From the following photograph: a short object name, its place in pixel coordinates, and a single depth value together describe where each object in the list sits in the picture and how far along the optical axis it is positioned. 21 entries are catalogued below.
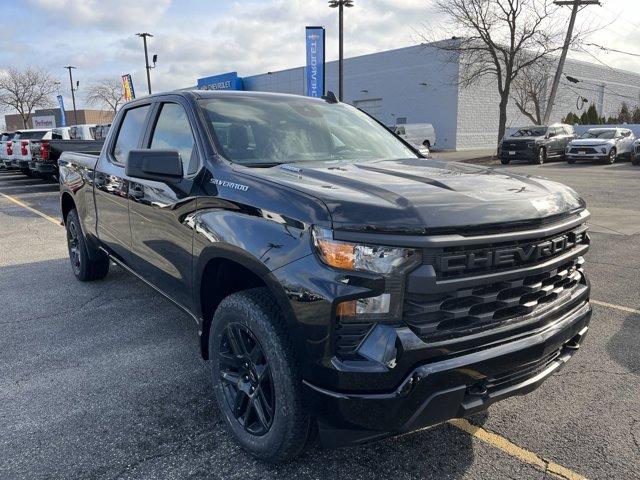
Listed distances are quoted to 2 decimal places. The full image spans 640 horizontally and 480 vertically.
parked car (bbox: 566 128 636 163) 22.98
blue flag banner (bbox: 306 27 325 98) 21.33
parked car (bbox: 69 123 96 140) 23.62
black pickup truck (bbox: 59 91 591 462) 2.07
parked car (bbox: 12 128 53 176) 15.90
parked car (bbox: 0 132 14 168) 17.48
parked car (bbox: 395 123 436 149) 31.65
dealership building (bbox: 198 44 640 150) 35.78
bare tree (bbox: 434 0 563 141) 27.11
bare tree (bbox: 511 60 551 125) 35.51
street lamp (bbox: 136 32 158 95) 34.50
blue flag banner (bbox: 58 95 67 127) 50.53
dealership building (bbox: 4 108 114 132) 76.62
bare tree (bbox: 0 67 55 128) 54.62
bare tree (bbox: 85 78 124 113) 62.91
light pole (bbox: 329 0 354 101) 22.80
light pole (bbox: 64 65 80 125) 55.76
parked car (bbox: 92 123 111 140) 23.36
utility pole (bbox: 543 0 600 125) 26.81
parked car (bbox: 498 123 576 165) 23.80
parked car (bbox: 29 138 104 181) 13.69
